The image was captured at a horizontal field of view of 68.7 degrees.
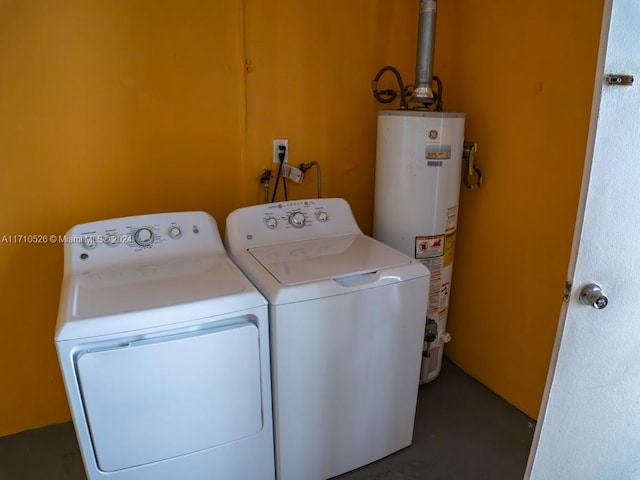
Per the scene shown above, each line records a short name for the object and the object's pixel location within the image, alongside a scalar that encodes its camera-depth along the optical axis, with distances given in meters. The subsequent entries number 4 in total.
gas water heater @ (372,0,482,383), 1.86
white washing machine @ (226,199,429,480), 1.46
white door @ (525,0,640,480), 0.97
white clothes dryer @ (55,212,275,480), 1.25
